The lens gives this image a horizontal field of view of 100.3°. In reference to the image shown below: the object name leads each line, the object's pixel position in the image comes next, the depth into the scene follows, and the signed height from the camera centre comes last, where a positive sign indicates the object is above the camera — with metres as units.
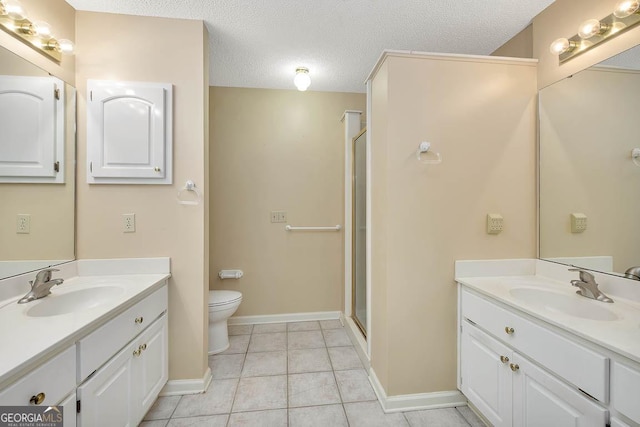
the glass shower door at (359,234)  2.42 -0.19
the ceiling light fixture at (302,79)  2.38 +1.21
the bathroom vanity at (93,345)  0.86 -0.52
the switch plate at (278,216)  2.88 -0.02
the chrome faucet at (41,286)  1.27 -0.36
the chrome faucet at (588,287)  1.30 -0.36
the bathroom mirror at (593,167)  1.30 +0.26
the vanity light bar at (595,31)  1.29 +0.97
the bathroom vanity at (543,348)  0.92 -0.56
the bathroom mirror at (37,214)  1.29 -0.01
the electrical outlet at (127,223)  1.74 -0.06
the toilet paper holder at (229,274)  2.76 -0.63
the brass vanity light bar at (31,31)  1.32 +0.97
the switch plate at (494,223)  1.69 -0.05
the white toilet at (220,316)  2.22 -0.87
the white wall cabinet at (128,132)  1.69 +0.52
